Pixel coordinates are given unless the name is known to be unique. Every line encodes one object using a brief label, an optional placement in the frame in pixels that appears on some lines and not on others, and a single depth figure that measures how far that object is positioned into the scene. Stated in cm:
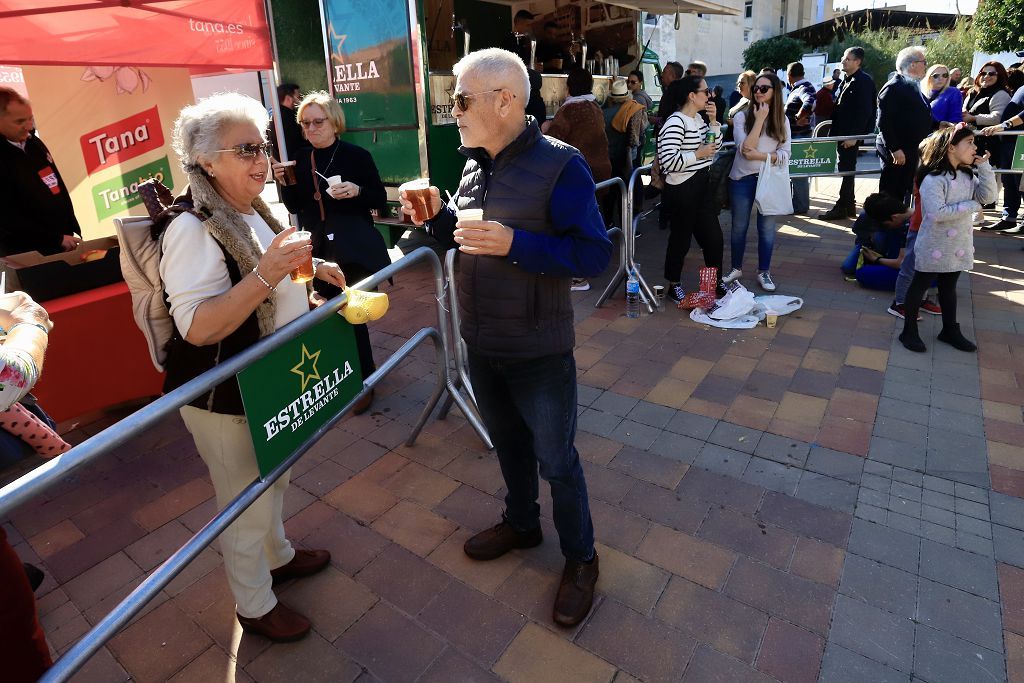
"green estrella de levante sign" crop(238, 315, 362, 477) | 197
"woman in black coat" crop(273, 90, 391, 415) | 372
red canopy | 404
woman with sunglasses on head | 777
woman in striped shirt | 509
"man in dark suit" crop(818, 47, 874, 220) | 795
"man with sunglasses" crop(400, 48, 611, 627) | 197
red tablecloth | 350
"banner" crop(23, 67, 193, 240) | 509
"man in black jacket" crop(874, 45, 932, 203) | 654
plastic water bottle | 546
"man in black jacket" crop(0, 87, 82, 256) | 400
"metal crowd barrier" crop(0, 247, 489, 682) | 133
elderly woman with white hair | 177
